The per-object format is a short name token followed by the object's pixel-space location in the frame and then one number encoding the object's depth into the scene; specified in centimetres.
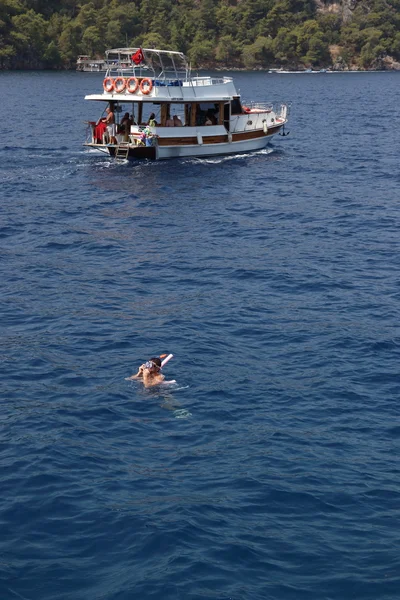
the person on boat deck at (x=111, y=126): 4891
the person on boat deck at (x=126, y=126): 4966
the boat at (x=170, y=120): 4844
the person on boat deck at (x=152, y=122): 4812
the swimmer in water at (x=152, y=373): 1957
